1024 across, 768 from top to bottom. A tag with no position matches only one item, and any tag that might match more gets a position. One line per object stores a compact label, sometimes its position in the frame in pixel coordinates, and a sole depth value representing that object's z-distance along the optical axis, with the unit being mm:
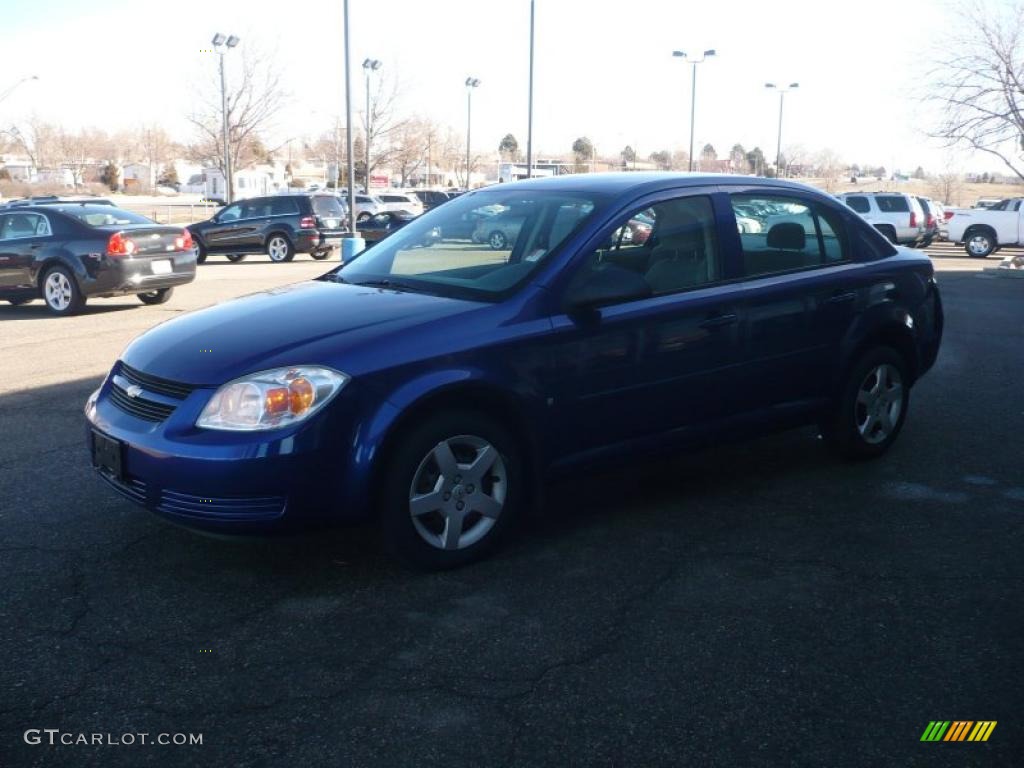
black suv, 24844
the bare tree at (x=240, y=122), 51062
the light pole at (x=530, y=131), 33953
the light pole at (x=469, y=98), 58719
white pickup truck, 29891
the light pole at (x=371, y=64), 51344
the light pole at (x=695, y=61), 45469
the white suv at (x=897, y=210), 31281
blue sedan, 4059
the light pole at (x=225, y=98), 39594
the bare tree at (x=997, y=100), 21609
